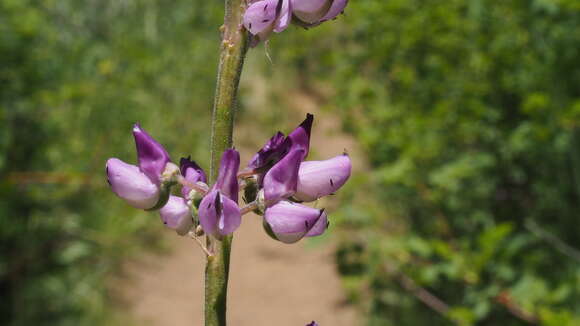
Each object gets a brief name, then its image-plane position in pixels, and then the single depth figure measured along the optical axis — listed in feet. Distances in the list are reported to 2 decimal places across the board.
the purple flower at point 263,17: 0.71
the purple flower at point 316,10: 0.73
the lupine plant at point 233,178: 0.71
